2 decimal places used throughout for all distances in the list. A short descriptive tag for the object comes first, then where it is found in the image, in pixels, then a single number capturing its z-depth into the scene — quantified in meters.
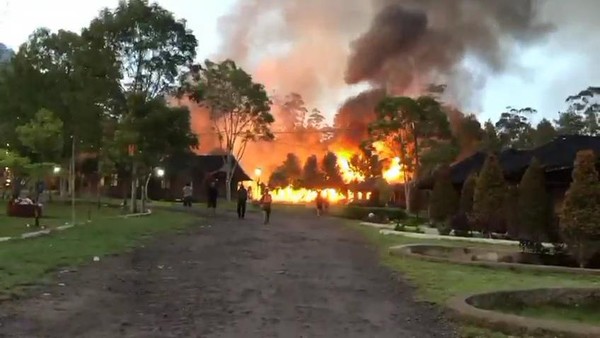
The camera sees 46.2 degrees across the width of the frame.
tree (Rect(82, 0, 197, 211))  35.97
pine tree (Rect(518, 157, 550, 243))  18.27
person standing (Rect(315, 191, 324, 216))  40.88
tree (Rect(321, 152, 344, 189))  70.31
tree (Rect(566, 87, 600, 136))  59.44
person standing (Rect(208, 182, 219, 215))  34.03
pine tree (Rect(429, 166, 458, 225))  26.64
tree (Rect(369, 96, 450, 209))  45.78
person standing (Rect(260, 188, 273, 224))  27.86
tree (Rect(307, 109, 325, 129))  84.99
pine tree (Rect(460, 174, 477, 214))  24.66
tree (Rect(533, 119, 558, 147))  60.81
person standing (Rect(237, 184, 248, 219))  30.75
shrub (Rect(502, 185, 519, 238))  19.41
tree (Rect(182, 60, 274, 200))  51.97
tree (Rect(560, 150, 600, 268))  13.85
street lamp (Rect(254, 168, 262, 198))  72.71
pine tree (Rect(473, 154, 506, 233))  21.23
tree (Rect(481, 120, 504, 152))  58.09
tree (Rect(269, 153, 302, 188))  77.25
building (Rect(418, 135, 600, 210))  22.77
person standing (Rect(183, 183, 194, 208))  43.44
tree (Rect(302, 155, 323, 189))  71.92
